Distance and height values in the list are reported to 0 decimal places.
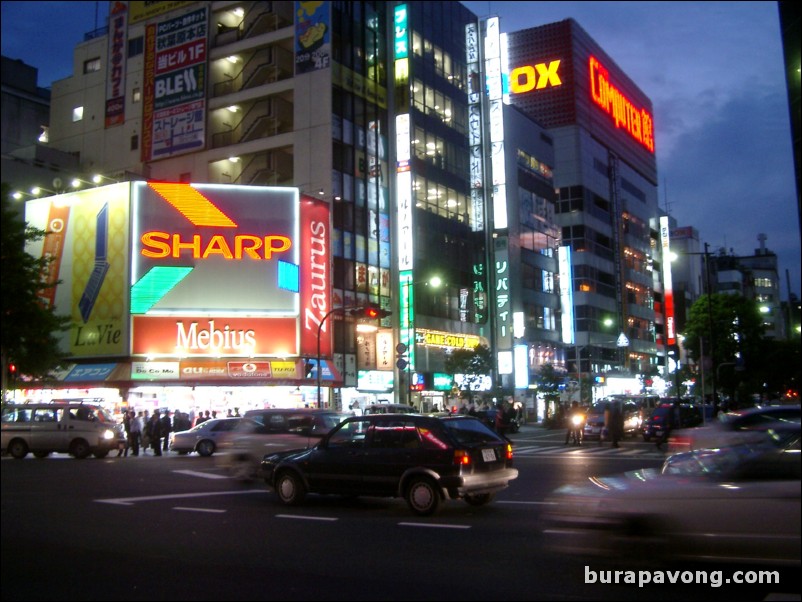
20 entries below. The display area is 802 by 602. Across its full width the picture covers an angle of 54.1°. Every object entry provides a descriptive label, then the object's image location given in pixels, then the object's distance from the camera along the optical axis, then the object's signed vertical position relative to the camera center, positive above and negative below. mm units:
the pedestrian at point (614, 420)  28562 -1019
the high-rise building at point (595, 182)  79250 +22579
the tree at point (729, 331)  51250 +3922
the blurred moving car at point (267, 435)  17891 -787
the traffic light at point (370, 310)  32125 +3614
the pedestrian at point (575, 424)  32062 -1256
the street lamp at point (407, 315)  51188 +5353
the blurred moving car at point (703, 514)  6984 -1162
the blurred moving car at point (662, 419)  29688 -1158
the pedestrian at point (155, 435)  30562 -1229
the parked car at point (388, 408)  31838 -443
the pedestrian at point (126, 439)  29719 -1364
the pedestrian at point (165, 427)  30984 -943
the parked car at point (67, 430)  27312 -873
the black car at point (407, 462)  12695 -1086
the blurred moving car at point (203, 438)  29531 -1331
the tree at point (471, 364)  51375 +2086
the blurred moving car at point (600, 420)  33938 -1217
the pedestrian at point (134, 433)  30484 -1145
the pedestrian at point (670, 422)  29691 -1200
